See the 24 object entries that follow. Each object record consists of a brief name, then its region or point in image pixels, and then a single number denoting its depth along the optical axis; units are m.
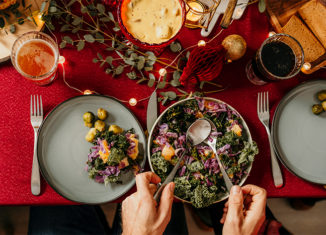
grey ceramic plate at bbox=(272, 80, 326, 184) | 1.19
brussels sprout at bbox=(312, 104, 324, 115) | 1.20
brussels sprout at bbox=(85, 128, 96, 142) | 1.12
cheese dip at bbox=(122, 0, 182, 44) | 1.02
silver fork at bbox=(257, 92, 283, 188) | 1.19
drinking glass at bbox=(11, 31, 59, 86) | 1.08
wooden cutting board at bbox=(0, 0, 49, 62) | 1.17
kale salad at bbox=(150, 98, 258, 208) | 1.08
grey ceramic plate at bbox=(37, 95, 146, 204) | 1.12
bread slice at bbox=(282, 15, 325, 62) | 1.28
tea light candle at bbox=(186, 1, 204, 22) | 1.20
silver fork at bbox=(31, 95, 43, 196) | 1.13
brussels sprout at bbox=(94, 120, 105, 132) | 1.13
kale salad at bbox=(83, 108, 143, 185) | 1.05
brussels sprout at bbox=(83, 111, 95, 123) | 1.13
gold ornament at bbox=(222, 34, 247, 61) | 1.16
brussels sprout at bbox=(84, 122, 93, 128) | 1.14
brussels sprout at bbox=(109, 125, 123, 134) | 1.11
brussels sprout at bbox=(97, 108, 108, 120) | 1.14
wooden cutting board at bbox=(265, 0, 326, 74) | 1.29
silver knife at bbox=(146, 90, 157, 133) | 1.18
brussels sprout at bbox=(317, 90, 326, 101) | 1.20
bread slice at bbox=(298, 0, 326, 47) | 1.23
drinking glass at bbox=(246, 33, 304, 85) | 1.11
